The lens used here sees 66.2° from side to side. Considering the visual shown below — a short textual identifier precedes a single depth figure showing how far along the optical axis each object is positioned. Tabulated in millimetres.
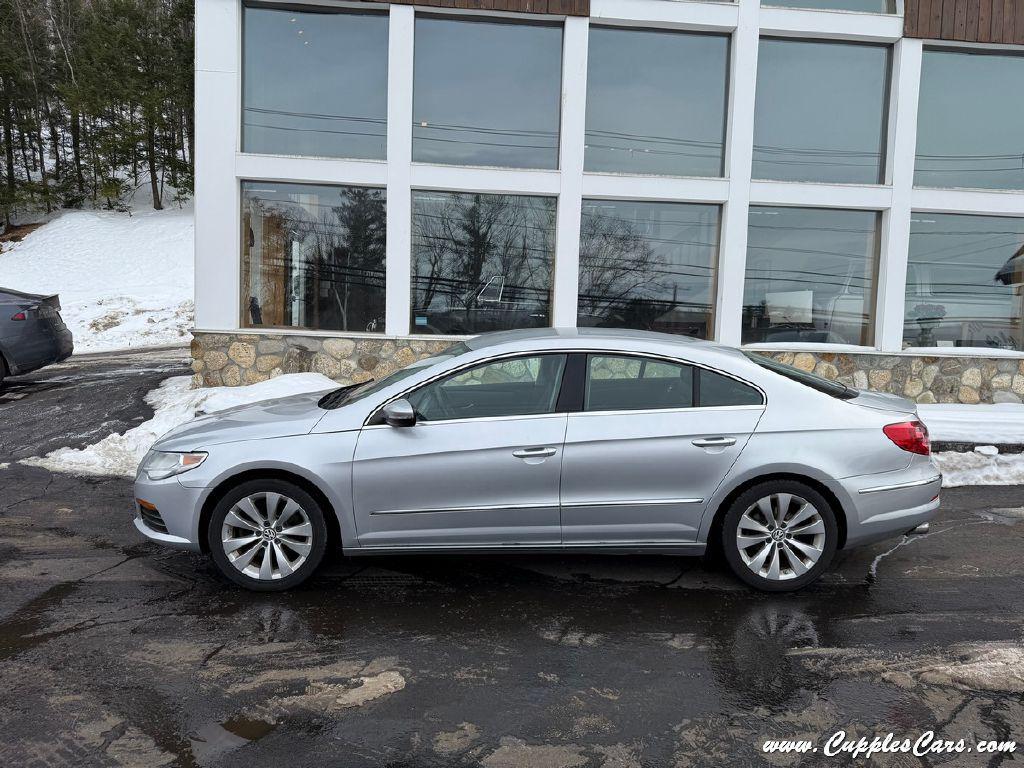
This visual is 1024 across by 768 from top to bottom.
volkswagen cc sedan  4562
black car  11383
